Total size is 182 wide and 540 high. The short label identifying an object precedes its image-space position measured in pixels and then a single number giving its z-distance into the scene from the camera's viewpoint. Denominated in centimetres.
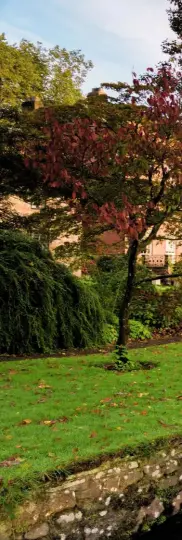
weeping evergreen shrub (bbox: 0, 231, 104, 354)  1052
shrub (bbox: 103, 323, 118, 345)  1233
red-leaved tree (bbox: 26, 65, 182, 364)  681
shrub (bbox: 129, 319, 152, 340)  1341
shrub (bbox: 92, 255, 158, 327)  1372
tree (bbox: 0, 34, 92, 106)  2233
